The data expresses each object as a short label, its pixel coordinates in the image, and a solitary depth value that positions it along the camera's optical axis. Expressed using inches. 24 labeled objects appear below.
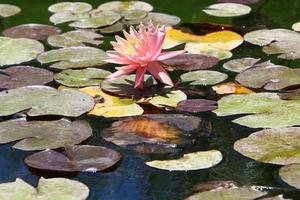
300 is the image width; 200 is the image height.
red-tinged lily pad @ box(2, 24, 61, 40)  145.9
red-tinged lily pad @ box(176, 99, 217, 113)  129.5
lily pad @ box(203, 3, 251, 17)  151.1
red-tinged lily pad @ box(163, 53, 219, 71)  137.5
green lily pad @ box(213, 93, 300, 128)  127.0
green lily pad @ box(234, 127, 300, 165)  122.5
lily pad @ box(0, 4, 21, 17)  153.7
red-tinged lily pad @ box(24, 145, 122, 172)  122.1
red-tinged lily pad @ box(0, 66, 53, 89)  134.3
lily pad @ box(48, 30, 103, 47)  143.4
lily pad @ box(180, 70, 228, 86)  134.5
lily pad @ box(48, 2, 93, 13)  153.7
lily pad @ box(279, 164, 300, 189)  119.4
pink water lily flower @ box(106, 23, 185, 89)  131.7
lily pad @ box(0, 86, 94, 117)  129.1
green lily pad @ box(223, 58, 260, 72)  136.8
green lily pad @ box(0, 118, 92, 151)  125.1
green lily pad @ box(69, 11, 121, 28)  148.4
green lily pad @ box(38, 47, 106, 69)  138.1
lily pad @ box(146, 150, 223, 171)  122.2
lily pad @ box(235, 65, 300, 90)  132.6
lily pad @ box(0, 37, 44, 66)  139.7
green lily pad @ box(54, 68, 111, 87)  134.6
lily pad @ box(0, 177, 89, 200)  118.9
